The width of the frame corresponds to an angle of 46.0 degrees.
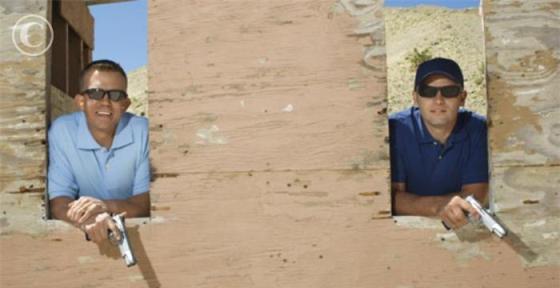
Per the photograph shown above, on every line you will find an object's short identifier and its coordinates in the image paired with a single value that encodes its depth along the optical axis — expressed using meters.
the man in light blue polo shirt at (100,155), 3.77
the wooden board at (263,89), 3.53
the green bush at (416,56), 43.66
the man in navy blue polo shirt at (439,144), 3.86
